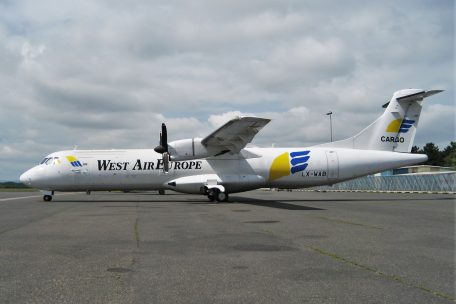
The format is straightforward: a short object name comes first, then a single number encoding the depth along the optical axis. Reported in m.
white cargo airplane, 27.02
